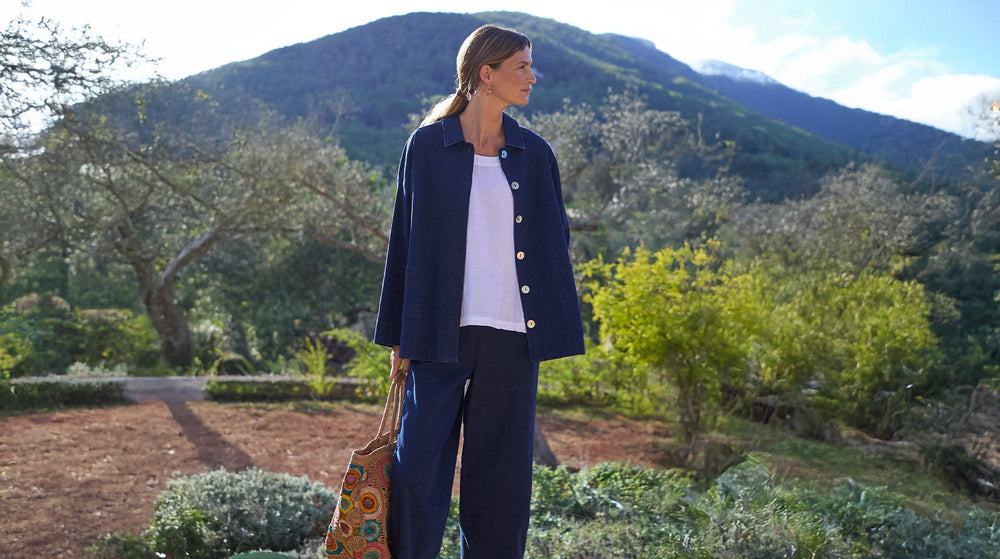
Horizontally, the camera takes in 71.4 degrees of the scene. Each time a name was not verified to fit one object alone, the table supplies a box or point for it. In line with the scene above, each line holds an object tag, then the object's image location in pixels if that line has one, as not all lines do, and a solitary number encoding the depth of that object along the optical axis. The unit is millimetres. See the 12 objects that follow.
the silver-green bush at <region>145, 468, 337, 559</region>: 2641
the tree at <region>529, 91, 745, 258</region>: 6975
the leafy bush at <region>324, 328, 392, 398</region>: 6309
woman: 1771
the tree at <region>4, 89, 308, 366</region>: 4125
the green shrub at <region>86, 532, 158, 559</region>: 2693
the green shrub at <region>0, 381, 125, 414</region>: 5051
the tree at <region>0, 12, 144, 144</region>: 3637
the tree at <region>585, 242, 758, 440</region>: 4641
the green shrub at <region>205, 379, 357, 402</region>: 6270
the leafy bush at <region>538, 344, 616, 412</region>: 6395
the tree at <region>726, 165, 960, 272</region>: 6988
